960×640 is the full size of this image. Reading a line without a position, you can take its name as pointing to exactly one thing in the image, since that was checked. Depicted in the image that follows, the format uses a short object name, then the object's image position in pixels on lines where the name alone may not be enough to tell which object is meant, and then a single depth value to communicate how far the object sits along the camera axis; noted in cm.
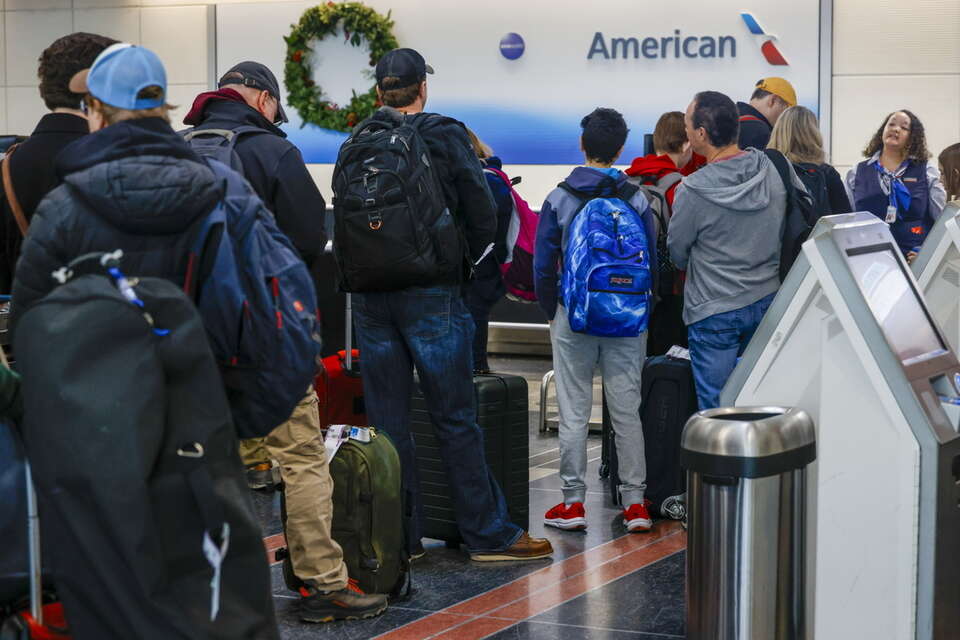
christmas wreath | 1170
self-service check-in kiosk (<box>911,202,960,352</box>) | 444
